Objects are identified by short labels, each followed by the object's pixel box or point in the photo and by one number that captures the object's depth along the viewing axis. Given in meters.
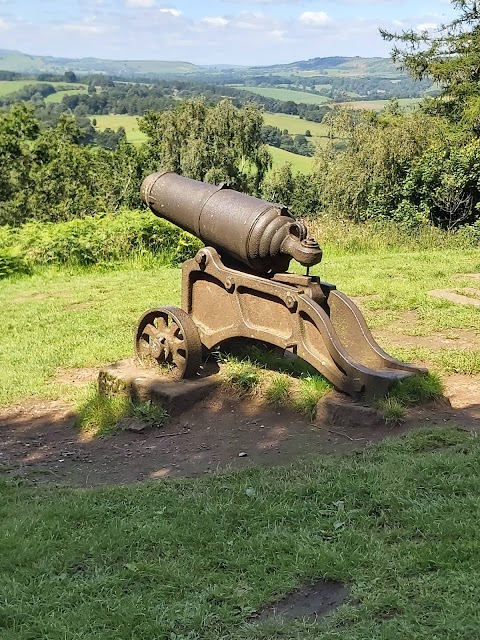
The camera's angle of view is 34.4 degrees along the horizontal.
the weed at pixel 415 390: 5.36
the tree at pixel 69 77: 175.76
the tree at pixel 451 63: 20.67
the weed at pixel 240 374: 5.98
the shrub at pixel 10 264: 12.42
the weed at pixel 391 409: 5.14
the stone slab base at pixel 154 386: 5.89
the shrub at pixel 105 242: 12.91
